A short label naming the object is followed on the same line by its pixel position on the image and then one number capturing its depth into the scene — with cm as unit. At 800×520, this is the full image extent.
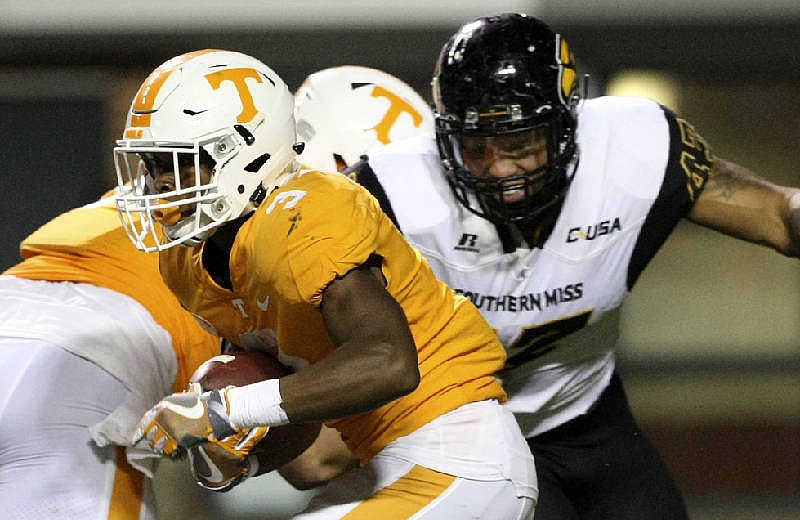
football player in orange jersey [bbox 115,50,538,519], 1479
